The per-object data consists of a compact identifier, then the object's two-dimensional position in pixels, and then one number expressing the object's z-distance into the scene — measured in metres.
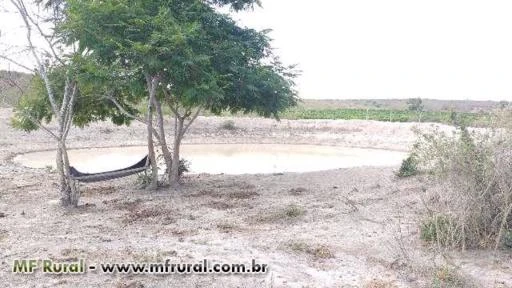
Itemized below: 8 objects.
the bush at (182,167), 13.30
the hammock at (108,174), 10.35
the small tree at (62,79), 9.77
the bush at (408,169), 13.28
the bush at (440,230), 7.09
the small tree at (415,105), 58.44
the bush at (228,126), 35.03
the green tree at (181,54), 9.84
